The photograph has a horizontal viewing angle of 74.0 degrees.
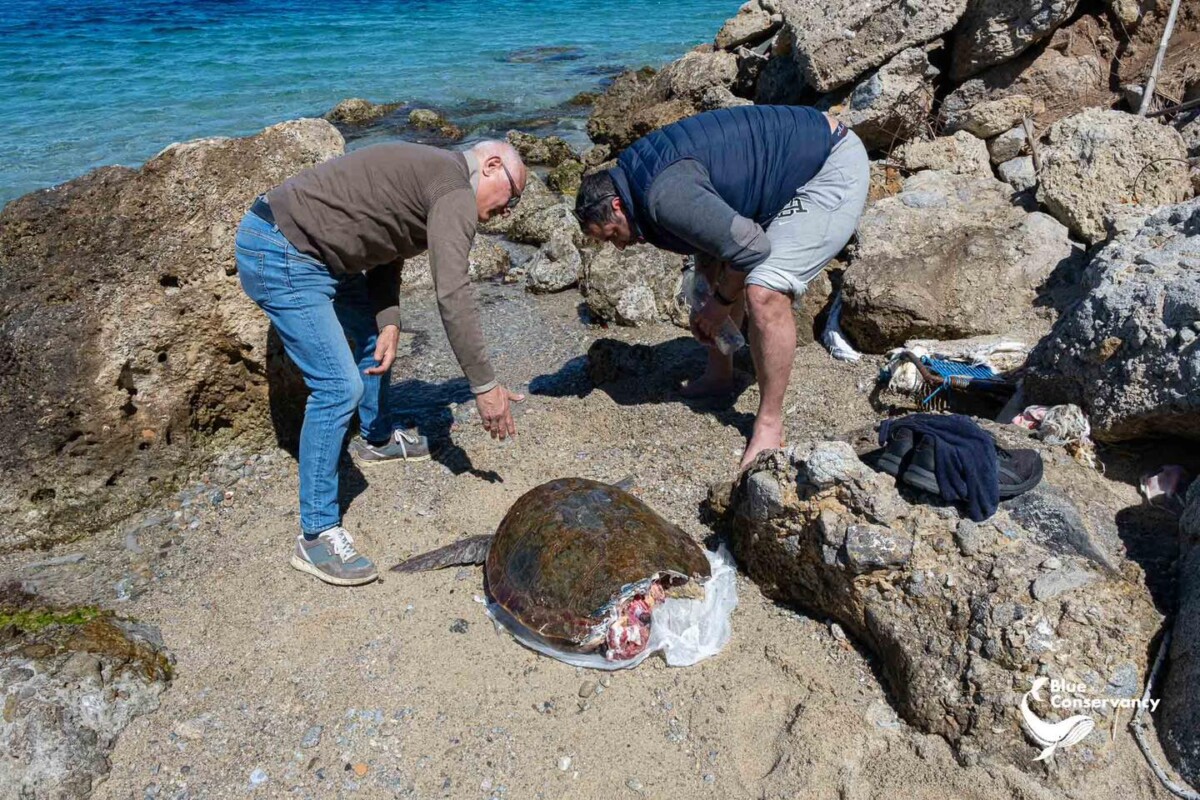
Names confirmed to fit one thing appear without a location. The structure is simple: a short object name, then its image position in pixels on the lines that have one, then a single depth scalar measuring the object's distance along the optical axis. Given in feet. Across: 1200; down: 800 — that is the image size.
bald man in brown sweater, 9.80
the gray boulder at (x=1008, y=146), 20.95
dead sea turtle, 9.72
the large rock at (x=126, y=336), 12.16
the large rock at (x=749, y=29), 34.96
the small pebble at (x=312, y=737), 8.94
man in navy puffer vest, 11.51
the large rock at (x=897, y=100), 22.57
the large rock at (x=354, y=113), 47.09
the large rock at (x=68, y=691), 8.43
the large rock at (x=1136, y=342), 10.52
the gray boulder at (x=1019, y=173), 19.04
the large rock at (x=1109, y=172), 16.39
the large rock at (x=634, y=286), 18.70
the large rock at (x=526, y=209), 26.50
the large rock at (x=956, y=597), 8.03
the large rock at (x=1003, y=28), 21.33
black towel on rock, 8.99
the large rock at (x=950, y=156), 21.01
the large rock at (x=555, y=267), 21.75
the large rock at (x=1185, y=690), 7.39
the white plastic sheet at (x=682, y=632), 9.70
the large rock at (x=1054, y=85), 21.59
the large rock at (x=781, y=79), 28.43
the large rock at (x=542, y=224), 25.23
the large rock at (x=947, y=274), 15.23
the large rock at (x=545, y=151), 36.78
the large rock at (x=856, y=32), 22.93
